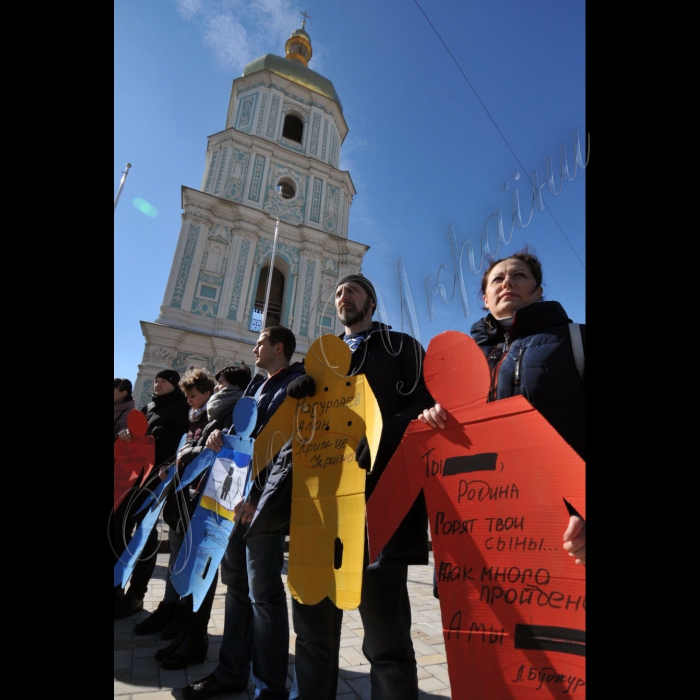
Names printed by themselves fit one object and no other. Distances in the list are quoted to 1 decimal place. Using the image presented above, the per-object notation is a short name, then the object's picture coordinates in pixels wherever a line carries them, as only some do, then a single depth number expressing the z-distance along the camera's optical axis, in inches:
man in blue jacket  58.1
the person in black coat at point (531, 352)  38.0
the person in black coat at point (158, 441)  108.5
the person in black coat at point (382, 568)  47.4
